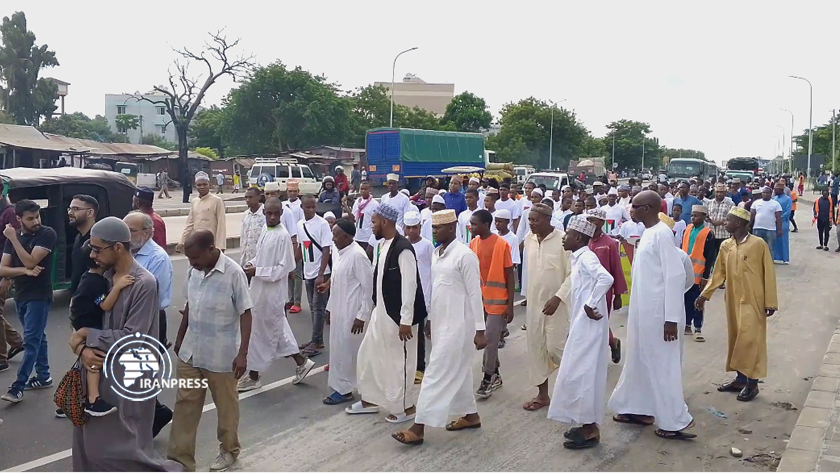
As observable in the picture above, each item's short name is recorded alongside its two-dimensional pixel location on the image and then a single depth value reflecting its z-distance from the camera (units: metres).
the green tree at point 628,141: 94.88
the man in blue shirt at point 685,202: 13.95
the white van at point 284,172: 33.34
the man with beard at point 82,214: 5.94
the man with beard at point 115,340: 3.91
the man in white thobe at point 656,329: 5.64
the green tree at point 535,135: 63.94
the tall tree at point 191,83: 41.30
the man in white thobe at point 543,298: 6.43
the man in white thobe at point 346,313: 6.45
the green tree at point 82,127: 58.16
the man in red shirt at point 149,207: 7.35
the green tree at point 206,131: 60.27
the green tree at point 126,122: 87.38
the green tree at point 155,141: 81.09
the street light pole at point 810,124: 50.16
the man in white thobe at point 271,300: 6.77
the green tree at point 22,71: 54.50
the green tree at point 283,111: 49.53
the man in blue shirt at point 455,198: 13.02
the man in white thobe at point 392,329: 5.76
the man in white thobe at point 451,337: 5.41
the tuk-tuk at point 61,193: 9.63
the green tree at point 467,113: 68.12
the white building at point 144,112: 106.38
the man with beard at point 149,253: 5.52
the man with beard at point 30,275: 6.12
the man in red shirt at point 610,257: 6.59
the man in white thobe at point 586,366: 5.39
